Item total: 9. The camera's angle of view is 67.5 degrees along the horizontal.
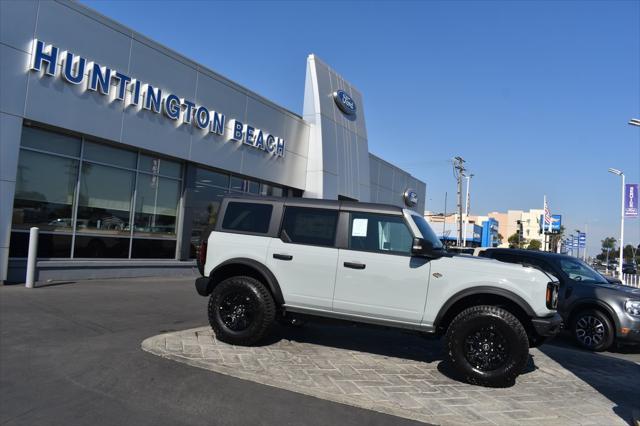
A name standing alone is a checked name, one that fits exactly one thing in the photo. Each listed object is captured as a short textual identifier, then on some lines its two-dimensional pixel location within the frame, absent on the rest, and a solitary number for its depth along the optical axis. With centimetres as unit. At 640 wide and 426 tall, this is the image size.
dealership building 1038
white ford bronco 530
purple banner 2928
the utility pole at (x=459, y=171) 5625
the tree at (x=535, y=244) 9640
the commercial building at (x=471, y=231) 7336
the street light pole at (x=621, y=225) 3402
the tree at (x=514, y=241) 9029
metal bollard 993
